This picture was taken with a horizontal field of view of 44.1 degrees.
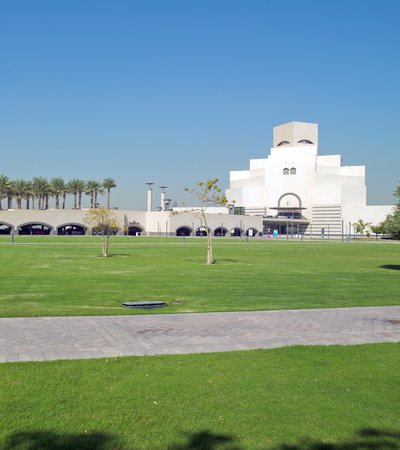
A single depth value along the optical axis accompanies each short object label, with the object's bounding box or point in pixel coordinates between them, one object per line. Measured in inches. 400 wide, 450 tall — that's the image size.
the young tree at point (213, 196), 1339.9
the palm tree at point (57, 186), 4628.4
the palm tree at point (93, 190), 4915.1
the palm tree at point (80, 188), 4735.5
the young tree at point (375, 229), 4713.1
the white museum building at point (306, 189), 5876.0
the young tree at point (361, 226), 5536.4
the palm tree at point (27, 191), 4510.3
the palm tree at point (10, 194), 4397.4
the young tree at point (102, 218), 1609.7
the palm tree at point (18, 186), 4443.9
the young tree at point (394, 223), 1161.4
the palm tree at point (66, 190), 4702.3
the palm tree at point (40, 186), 4517.7
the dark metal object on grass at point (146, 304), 521.3
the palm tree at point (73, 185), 4714.6
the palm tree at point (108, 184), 5007.4
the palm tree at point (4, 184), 4296.3
